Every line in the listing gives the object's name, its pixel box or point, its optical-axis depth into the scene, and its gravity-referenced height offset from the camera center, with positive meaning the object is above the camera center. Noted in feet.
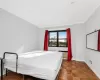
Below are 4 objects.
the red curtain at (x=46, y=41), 12.57 -0.12
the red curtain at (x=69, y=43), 10.94 -0.41
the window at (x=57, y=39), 12.29 +0.48
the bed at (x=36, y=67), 3.86 -2.10
